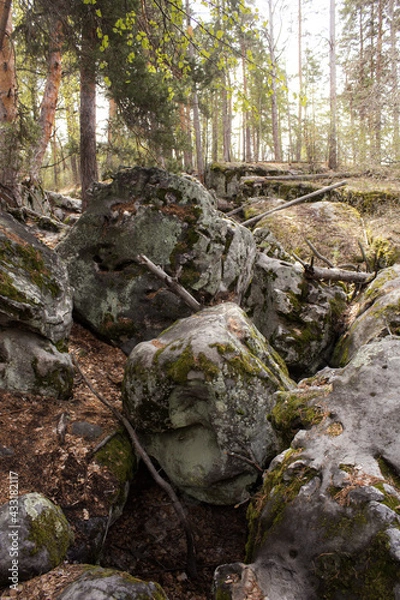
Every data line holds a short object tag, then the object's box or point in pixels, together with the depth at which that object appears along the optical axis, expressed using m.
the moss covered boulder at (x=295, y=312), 6.68
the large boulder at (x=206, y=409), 4.18
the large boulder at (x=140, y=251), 6.35
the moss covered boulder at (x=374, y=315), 5.60
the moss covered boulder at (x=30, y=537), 2.85
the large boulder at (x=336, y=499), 2.28
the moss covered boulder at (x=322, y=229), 10.22
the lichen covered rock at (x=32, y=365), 4.42
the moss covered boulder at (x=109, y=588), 2.62
